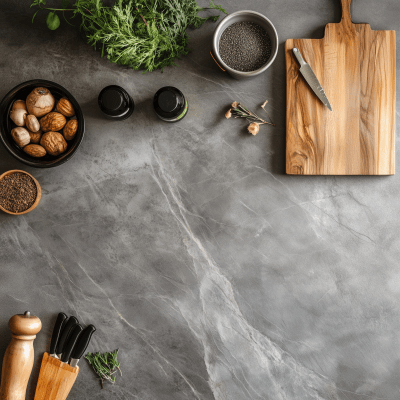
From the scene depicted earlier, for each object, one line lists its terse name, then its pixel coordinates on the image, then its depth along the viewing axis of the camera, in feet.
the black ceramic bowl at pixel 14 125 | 3.34
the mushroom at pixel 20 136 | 3.37
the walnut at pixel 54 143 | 3.37
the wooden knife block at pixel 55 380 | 3.61
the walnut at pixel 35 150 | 3.40
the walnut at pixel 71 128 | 3.38
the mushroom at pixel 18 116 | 3.38
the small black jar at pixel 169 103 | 3.22
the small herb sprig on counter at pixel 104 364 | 3.64
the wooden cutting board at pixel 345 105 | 3.47
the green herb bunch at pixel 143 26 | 3.13
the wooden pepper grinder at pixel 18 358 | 3.47
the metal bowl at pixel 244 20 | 3.26
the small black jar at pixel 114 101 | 3.27
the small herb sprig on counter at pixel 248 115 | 3.56
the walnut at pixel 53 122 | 3.37
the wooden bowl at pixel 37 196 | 3.47
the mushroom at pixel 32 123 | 3.37
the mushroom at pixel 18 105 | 3.42
